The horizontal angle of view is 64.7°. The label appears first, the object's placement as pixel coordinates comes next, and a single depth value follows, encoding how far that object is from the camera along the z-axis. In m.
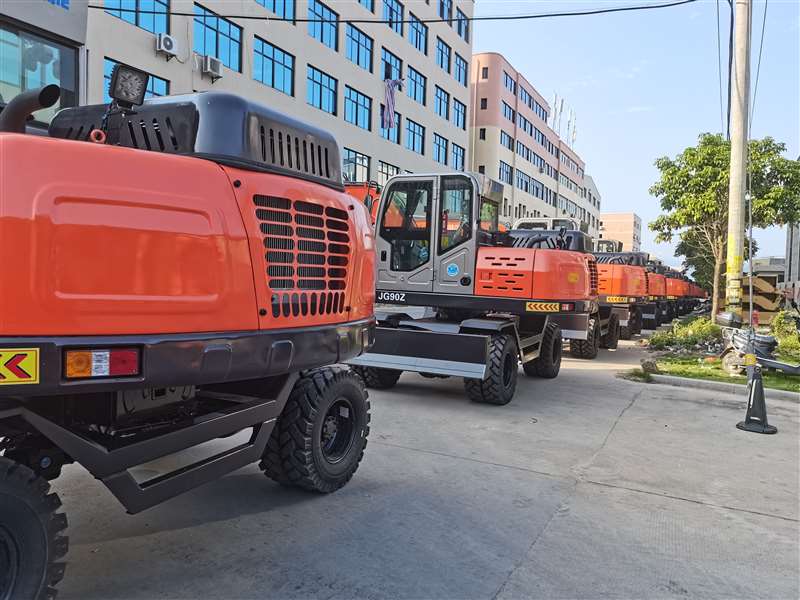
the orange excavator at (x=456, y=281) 7.87
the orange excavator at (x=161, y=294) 2.46
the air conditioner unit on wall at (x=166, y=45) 18.31
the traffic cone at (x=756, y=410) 7.04
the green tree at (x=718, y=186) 20.02
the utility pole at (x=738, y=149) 11.45
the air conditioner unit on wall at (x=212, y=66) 19.84
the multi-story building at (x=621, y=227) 140.12
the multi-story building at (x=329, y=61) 18.23
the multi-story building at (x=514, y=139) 55.41
